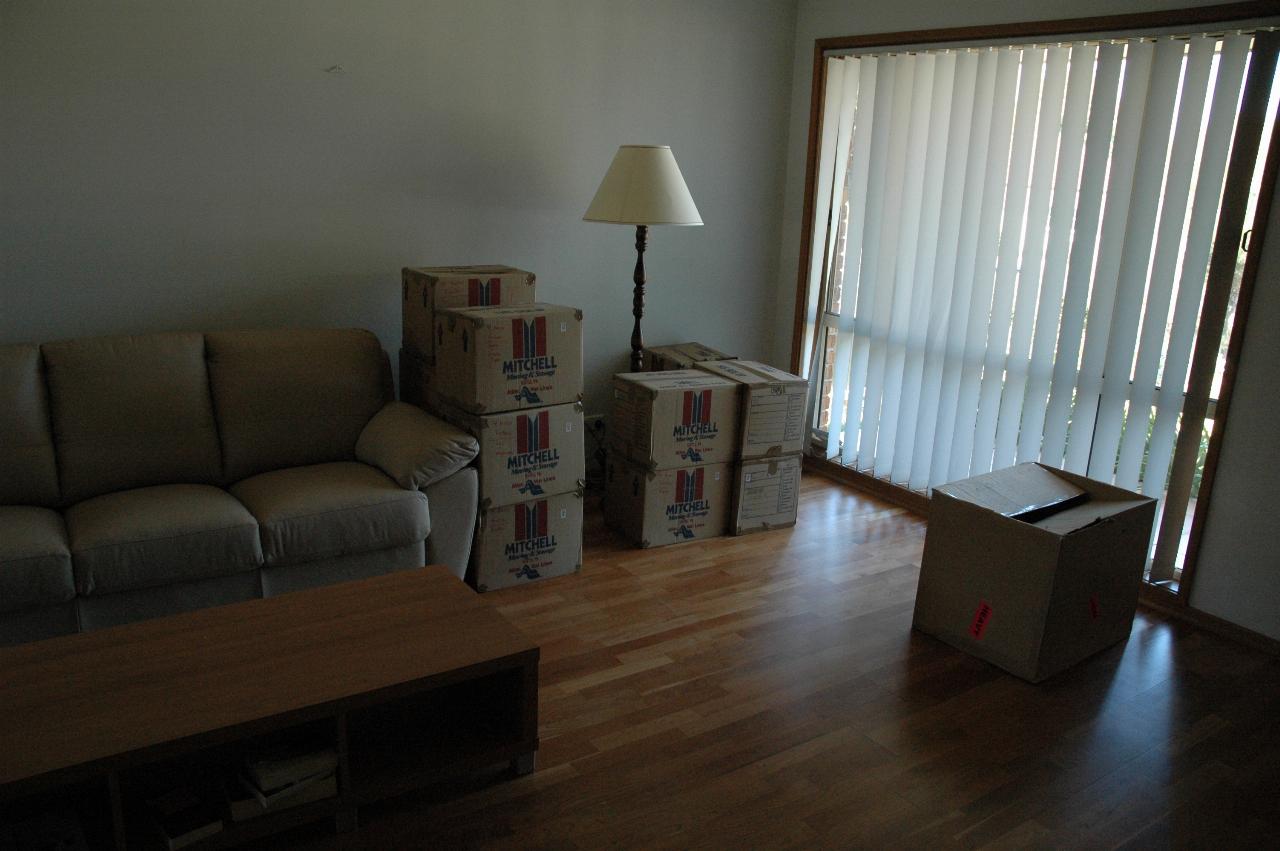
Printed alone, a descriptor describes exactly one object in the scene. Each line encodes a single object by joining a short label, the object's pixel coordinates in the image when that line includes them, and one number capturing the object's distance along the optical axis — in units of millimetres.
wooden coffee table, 1781
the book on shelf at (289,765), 1955
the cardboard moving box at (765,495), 3818
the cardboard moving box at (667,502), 3658
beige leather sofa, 2545
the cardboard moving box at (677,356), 4085
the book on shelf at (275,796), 1947
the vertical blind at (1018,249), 3152
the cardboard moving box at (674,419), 3574
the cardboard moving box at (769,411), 3732
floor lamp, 3609
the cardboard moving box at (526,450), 3168
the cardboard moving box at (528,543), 3256
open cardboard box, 2758
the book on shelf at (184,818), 1868
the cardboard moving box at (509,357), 3088
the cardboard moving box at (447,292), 3322
